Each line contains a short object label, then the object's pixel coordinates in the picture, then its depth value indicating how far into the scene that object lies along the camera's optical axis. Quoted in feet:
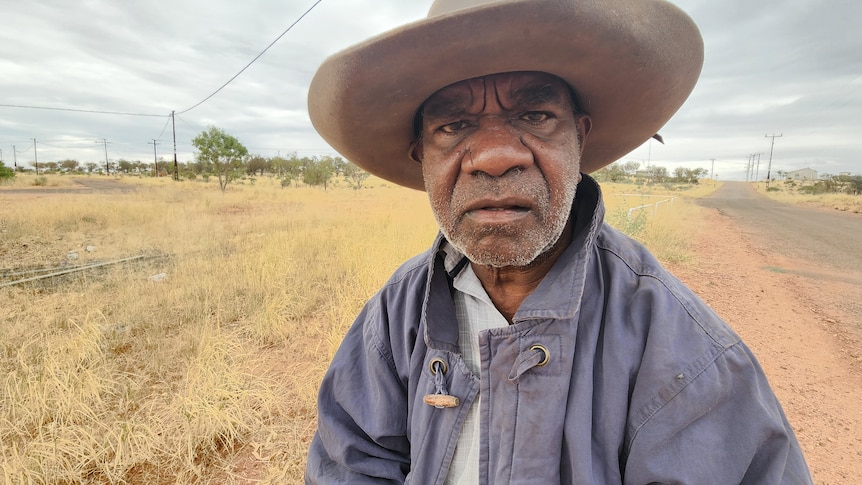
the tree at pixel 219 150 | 93.66
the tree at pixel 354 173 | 128.07
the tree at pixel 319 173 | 122.21
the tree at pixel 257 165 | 183.17
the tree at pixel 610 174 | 156.25
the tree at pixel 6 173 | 91.09
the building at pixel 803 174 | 343.20
